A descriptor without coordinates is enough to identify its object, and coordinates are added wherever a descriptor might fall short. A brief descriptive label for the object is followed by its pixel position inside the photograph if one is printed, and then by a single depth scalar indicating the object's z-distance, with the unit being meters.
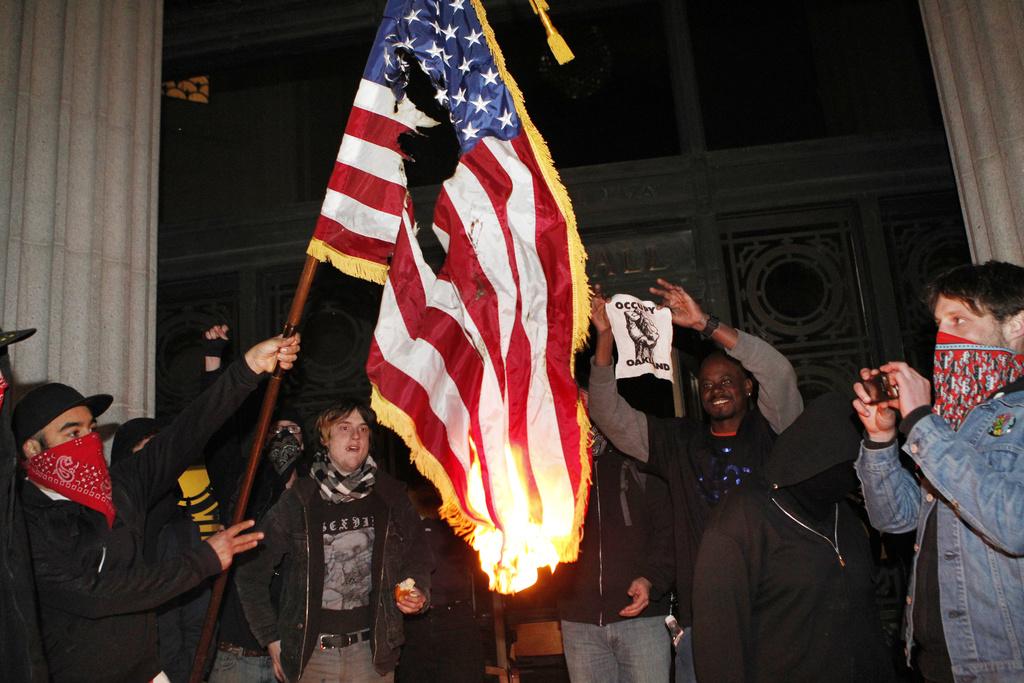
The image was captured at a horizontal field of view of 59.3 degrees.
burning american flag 3.31
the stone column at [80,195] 4.70
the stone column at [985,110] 4.55
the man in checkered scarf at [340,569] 4.54
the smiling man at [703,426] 4.51
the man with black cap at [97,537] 3.40
